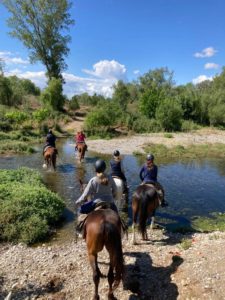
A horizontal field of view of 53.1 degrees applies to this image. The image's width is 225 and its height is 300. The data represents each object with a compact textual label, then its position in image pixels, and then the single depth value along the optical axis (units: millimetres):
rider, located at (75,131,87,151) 17113
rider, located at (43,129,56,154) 14827
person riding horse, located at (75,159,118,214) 5638
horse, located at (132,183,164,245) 7154
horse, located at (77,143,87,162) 16847
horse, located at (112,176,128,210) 8249
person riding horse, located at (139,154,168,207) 8129
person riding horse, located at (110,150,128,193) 8805
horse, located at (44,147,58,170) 14330
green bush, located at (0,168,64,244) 7327
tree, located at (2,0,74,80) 36905
